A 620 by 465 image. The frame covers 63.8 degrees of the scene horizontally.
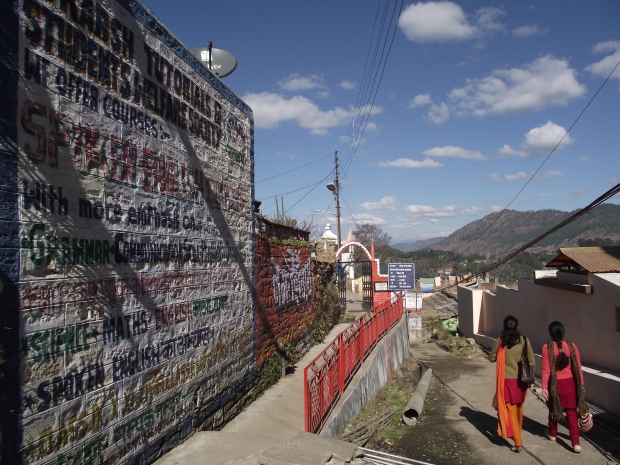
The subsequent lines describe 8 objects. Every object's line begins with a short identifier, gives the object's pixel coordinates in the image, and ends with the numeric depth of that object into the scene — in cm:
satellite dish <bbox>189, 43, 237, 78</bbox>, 738
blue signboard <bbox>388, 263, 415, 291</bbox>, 2144
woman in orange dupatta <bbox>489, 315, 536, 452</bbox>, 621
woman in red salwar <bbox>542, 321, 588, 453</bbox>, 604
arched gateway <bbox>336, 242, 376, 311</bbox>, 2130
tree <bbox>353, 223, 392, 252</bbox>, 6082
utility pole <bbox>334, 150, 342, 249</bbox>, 3416
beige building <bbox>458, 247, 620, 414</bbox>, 869
